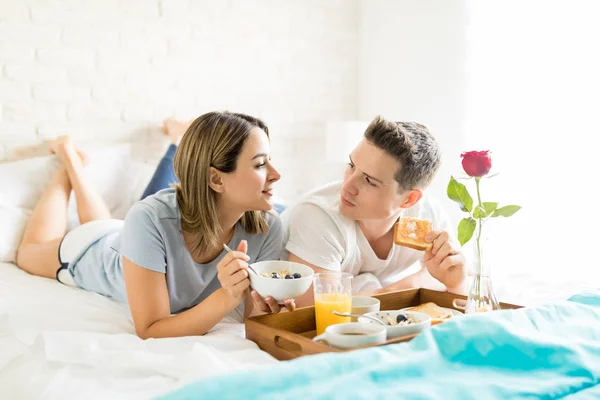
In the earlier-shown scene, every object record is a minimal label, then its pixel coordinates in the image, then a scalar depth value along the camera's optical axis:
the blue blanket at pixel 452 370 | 0.98
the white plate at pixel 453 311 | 1.53
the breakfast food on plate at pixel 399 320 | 1.33
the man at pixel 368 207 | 1.93
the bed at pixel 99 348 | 1.18
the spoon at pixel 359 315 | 1.31
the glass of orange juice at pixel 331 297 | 1.40
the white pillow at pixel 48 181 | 2.59
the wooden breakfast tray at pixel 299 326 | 1.26
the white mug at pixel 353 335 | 1.20
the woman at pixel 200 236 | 1.57
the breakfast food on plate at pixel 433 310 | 1.52
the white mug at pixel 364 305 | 1.43
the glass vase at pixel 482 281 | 1.45
